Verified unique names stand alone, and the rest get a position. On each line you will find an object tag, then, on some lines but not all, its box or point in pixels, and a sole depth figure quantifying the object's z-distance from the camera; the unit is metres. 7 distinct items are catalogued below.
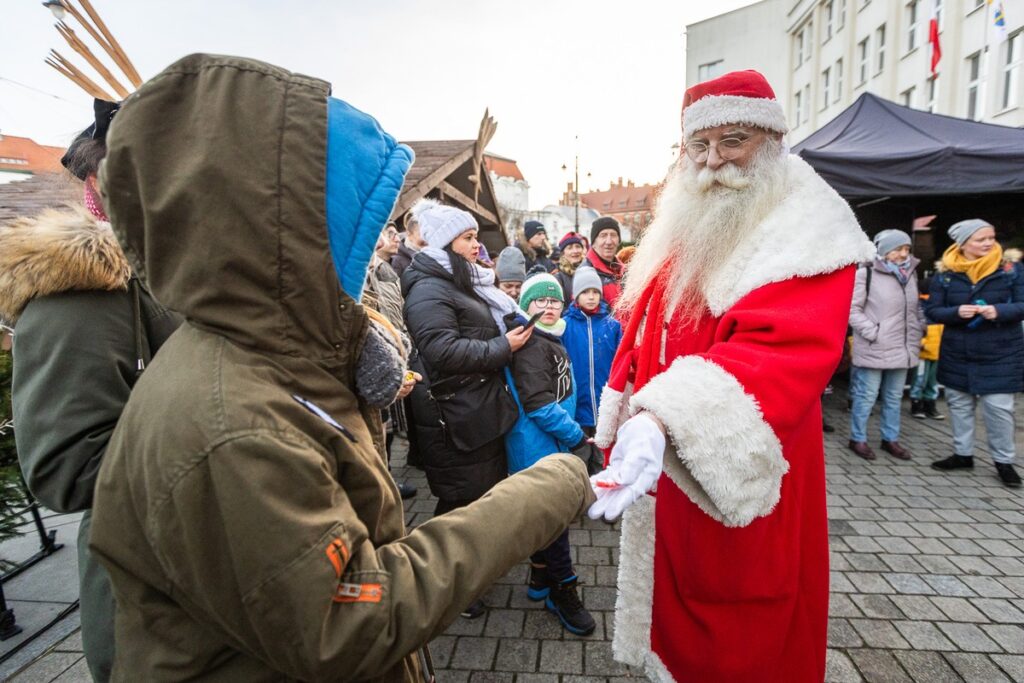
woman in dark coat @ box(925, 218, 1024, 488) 4.37
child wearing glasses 2.75
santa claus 1.33
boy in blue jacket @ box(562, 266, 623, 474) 3.82
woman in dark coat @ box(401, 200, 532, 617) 2.64
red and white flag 12.61
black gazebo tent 5.71
